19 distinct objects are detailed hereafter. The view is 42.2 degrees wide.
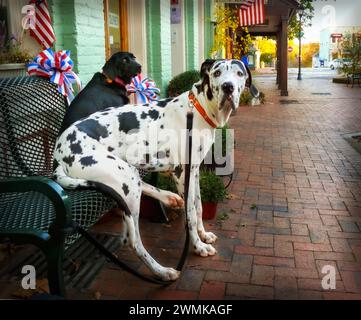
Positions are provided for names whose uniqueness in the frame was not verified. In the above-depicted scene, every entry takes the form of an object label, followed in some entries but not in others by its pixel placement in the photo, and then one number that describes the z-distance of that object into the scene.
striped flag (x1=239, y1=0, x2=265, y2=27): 13.30
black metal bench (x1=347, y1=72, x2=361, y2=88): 23.47
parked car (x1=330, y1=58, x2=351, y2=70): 24.39
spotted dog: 2.91
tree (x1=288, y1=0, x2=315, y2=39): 28.86
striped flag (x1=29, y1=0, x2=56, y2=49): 4.73
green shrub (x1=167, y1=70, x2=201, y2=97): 9.39
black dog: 3.64
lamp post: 31.45
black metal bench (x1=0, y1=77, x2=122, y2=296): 2.25
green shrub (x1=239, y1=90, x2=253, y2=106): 14.18
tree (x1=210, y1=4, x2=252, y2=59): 12.61
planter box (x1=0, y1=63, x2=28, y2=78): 4.49
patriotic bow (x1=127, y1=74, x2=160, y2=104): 4.75
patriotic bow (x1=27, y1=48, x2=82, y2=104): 3.73
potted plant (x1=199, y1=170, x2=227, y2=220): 4.33
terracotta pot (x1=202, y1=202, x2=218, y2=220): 4.42
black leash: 2.73
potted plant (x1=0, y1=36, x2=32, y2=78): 4.55
